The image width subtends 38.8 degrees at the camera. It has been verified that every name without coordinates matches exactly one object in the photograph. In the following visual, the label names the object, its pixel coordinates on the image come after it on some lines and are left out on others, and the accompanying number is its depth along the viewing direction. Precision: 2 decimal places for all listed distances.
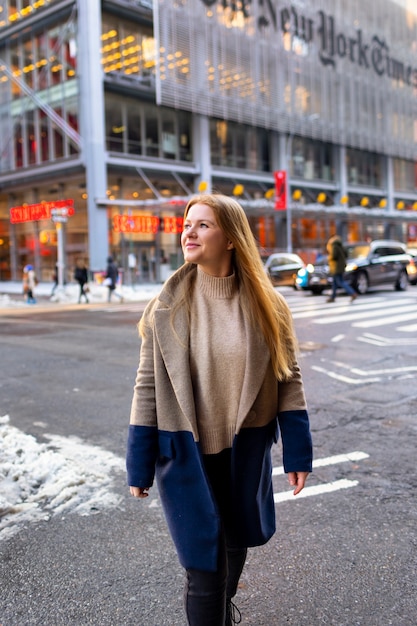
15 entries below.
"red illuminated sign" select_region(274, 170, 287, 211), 37.66
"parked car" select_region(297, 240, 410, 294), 20.31
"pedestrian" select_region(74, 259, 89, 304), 23.97
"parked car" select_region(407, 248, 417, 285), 24.58
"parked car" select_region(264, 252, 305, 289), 24.56
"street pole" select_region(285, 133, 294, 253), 37.25
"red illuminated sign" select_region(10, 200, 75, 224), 33.46
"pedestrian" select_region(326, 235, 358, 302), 17.05
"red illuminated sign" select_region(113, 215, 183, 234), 31.58
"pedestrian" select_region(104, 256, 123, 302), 23.77
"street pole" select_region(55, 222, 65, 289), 28.05
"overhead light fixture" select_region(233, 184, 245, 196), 34.62
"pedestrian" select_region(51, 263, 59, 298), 27.41
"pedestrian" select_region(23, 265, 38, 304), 23.95
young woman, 2.16
